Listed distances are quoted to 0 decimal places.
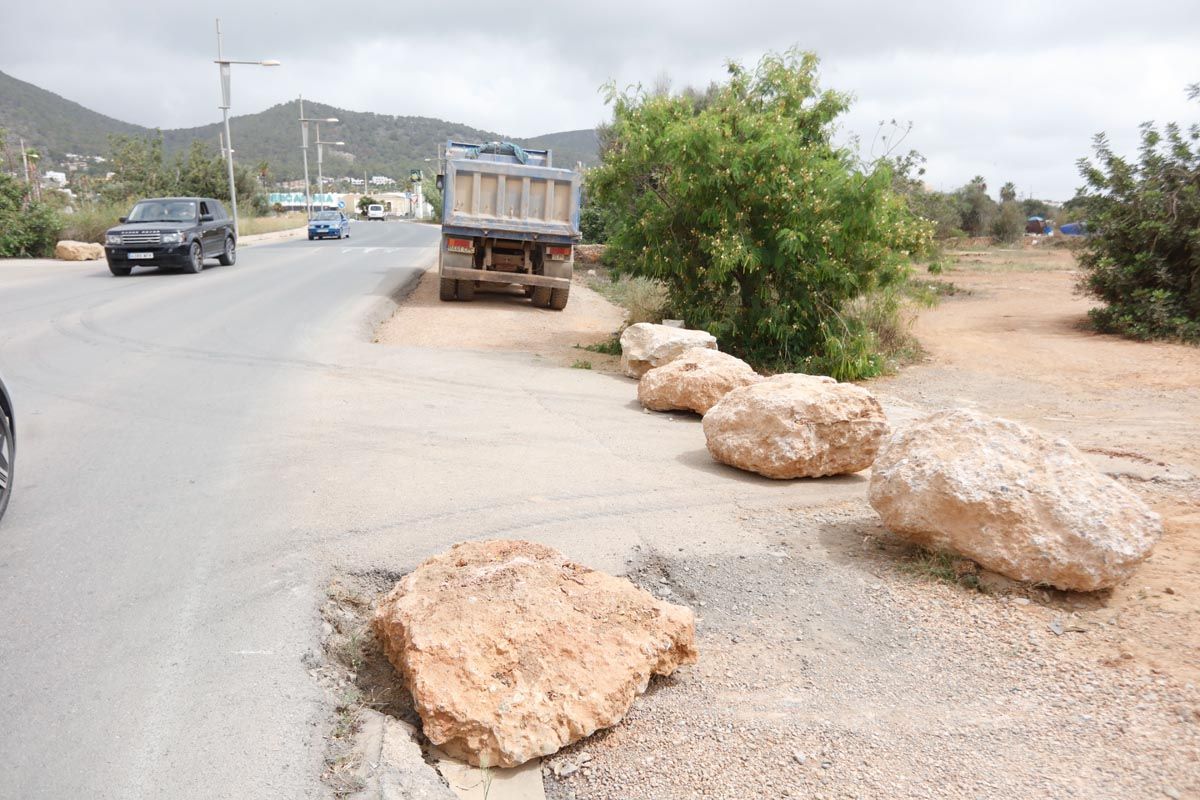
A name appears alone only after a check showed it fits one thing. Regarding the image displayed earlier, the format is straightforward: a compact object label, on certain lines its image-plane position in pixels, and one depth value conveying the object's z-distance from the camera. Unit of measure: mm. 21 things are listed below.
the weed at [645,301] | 12586
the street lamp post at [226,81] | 35531
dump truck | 15930
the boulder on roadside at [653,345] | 9562
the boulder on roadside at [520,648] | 2912
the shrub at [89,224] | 28203
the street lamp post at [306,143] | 57941
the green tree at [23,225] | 24234
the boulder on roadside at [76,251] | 24406
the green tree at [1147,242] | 14414
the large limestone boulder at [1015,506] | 4109
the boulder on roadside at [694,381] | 7980
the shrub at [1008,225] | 47469
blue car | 43219
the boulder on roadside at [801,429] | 5973
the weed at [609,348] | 12008
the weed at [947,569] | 4348
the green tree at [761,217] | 10227
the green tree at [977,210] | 48312
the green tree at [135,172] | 44938
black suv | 19172
